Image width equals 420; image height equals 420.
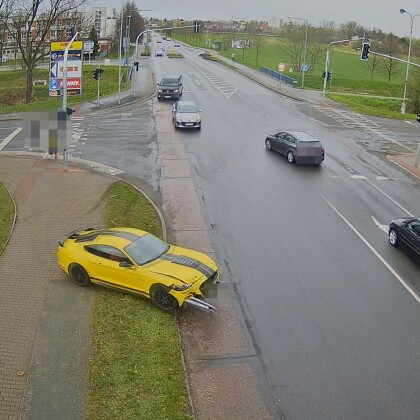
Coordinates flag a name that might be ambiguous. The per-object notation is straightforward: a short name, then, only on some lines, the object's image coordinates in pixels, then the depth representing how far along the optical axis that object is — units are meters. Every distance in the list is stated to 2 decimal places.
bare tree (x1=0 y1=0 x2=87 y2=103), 47.38
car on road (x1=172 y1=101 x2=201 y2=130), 32.62
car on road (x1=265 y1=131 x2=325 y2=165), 25.75
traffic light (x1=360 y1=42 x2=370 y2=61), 38.28
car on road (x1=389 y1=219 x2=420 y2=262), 15.73
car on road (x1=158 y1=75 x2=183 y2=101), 42.66
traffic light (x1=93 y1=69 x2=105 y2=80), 38.66
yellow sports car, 12.44
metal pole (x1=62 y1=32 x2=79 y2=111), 22.98
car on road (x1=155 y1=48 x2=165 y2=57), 88.20
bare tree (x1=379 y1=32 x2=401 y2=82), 82.19
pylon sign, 25.36
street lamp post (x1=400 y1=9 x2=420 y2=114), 49.25
